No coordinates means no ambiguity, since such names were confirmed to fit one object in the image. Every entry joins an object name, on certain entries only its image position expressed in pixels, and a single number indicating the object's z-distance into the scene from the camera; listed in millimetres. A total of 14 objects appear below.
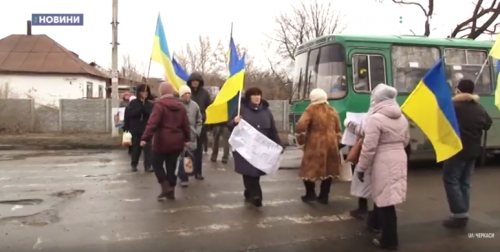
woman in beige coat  5230
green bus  10461
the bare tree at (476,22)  24922
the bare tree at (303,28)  37375
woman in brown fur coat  7102
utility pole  18953
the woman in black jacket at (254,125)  7078
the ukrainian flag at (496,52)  6805
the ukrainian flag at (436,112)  5680
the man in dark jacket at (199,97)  9609
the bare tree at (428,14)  26141
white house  35844
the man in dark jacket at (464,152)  6125
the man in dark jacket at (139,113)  10195
